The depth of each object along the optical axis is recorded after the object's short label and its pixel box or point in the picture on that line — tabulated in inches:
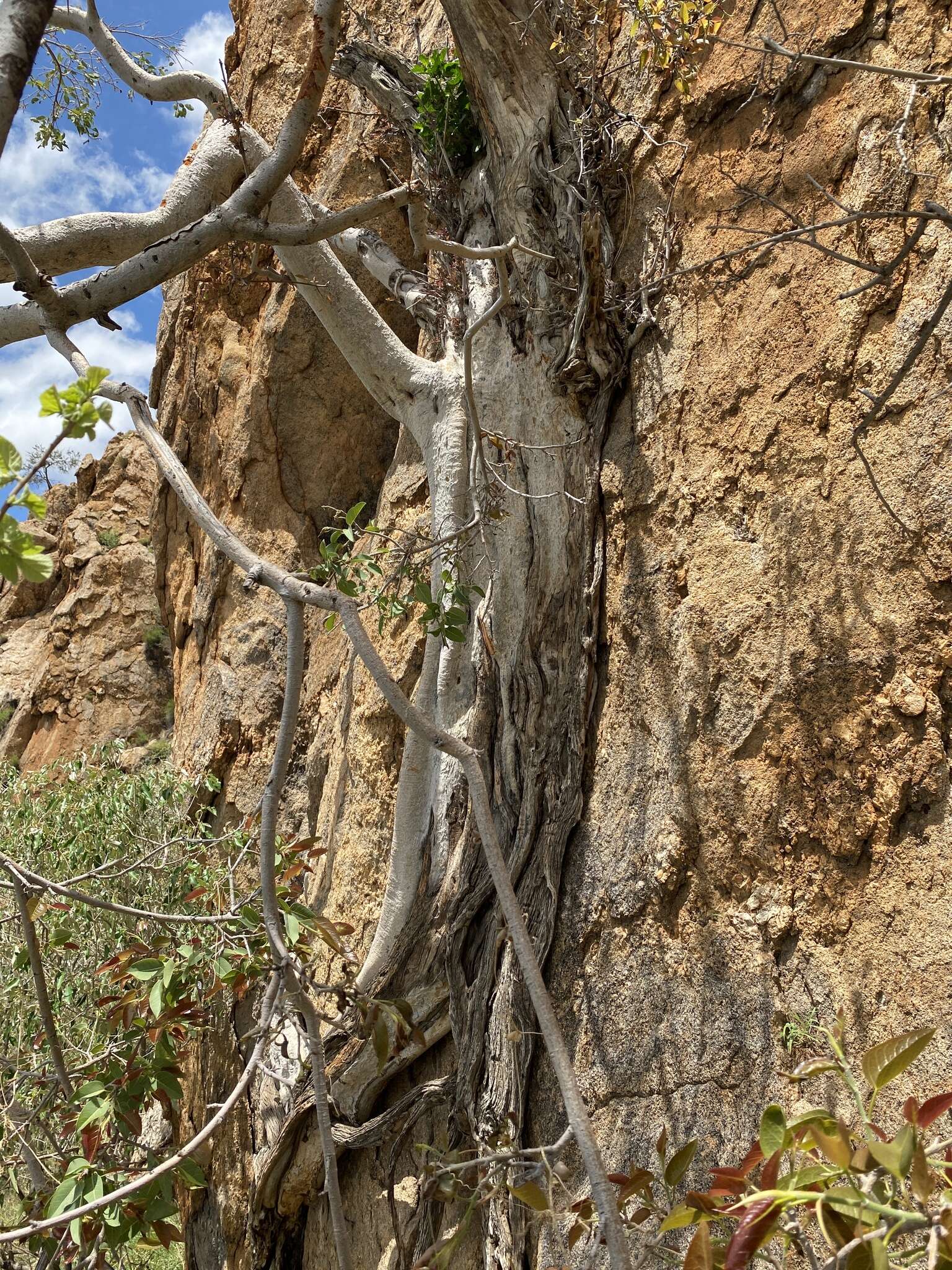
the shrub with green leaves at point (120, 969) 111.9
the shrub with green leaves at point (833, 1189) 46.3
